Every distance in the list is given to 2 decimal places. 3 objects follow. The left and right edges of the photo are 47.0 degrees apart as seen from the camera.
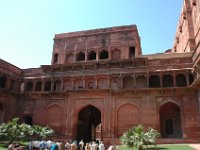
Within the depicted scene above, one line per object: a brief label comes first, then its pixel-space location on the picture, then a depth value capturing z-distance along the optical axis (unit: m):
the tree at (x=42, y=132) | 21.15
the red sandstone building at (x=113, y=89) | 22.33
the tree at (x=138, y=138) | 15.80
